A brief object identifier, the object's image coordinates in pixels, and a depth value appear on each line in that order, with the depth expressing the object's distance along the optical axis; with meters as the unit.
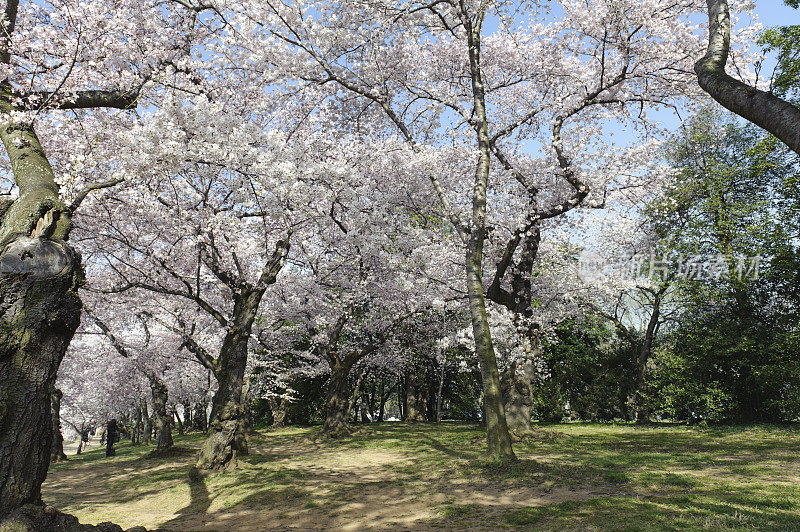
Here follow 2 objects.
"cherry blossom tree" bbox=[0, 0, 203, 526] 4.23
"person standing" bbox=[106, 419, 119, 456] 22.25
